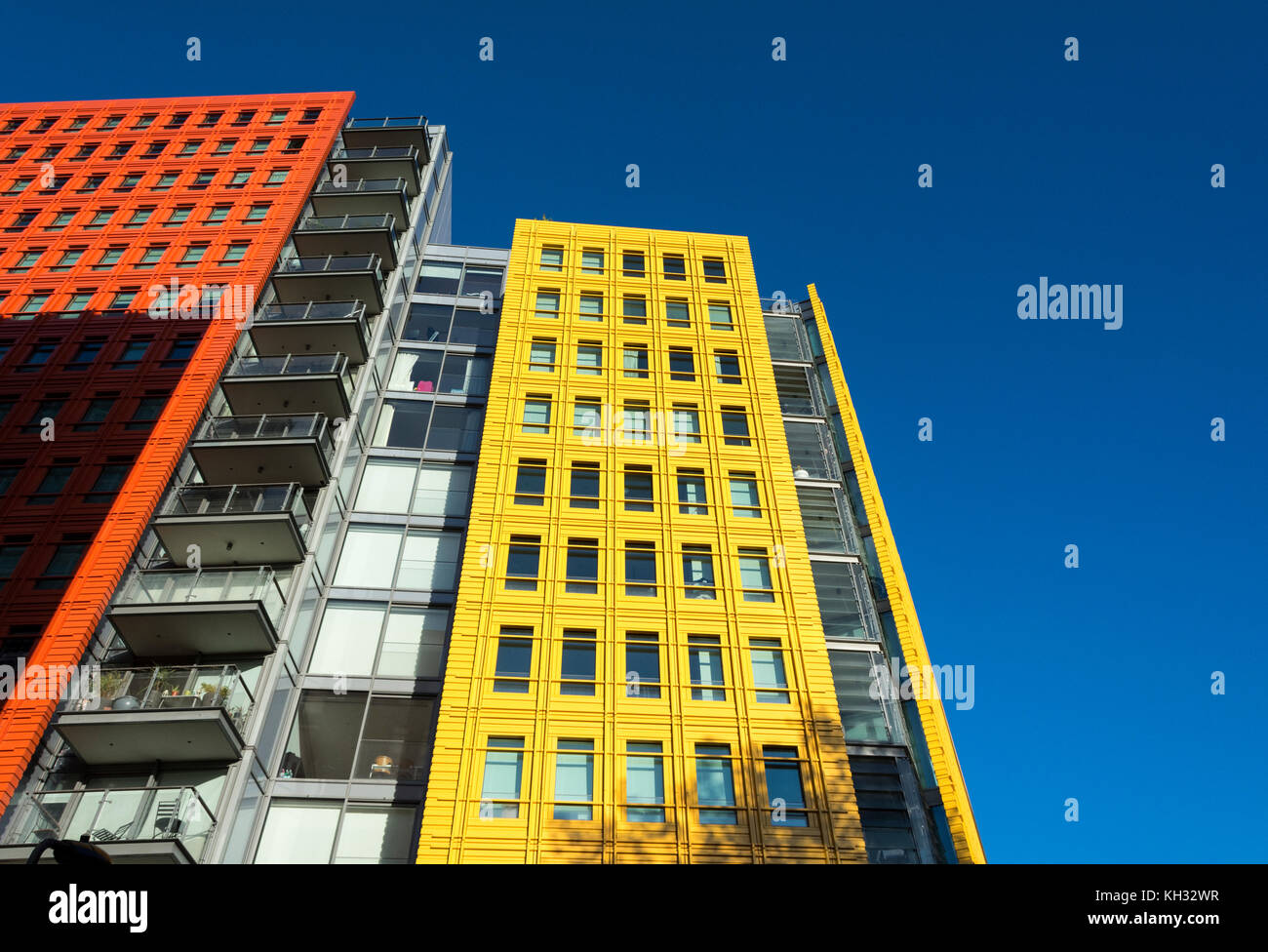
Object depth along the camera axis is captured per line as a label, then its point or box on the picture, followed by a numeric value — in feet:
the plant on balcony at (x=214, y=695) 71.92
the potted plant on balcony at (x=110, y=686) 71.26
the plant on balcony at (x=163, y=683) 72.02
